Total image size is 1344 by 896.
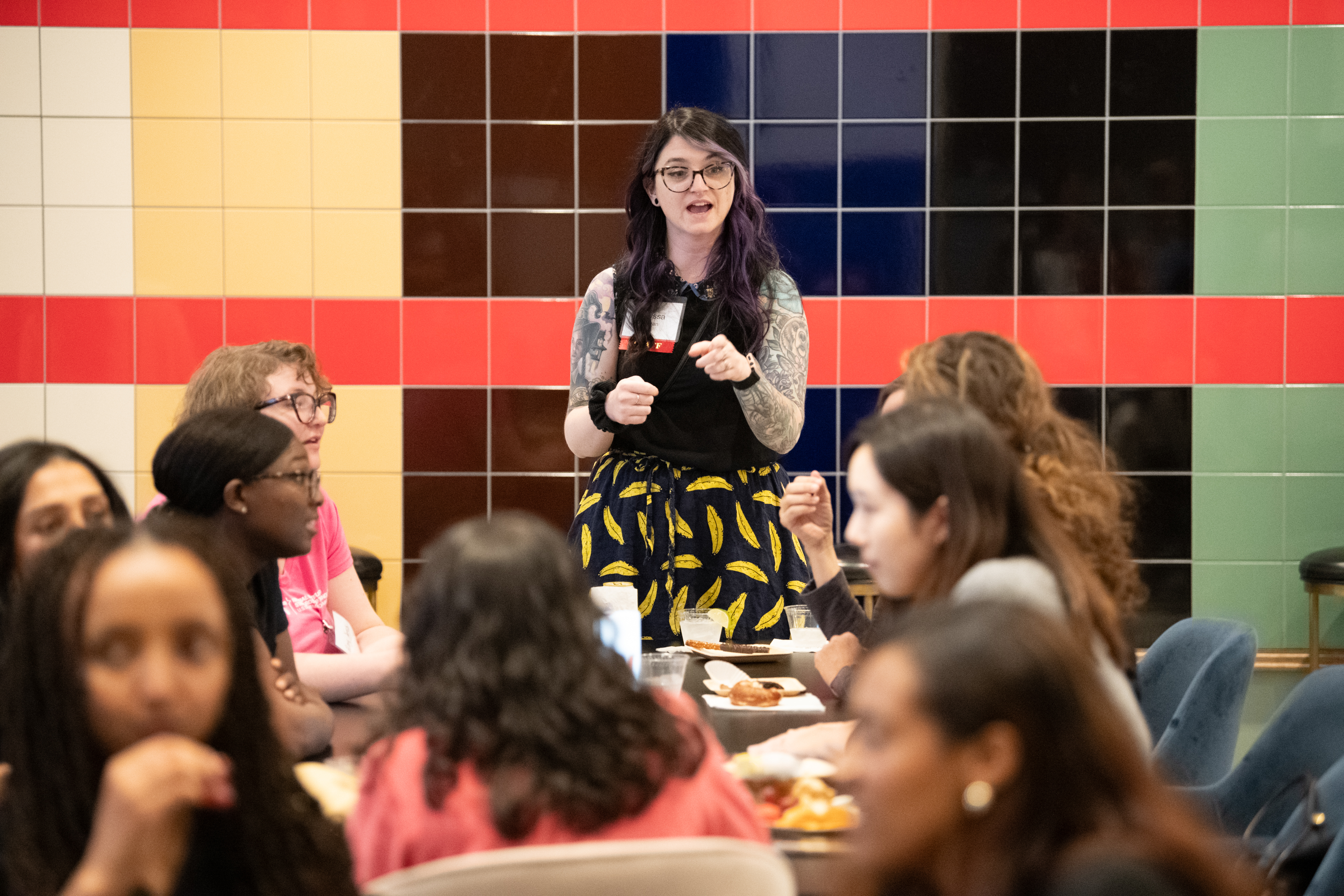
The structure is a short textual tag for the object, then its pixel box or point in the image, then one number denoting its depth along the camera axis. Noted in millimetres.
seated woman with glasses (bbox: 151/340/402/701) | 4844
